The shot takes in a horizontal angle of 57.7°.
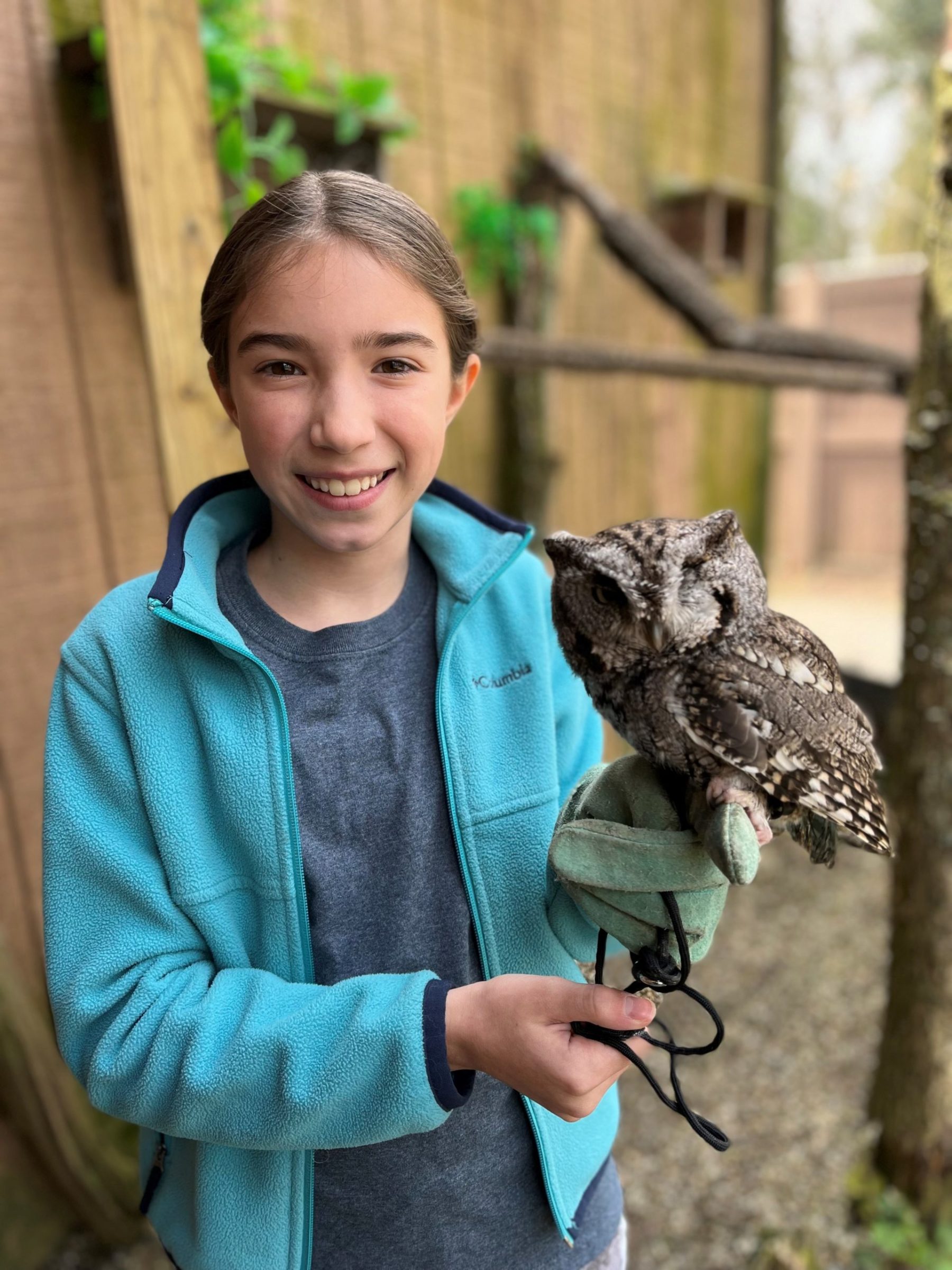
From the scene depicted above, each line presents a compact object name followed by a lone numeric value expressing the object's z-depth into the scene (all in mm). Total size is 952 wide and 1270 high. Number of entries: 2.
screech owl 770
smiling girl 764
